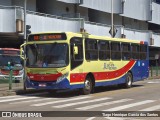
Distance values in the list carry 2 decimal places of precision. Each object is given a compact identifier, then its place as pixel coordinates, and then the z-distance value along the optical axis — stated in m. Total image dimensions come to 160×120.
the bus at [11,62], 32.00
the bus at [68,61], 20.41
